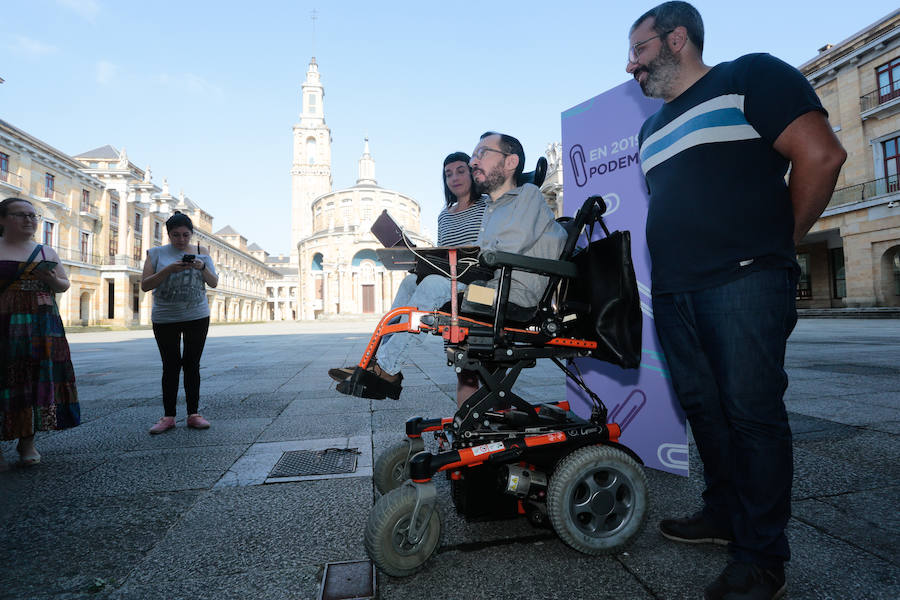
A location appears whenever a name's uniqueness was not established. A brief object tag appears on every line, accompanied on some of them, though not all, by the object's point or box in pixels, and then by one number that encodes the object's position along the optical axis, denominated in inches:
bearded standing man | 57.6
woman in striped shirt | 115.6
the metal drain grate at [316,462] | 105.9
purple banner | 102.7
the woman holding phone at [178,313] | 148.7
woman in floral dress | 111.9
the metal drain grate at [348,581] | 58.8
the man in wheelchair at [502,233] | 78.0
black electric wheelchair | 65.8
